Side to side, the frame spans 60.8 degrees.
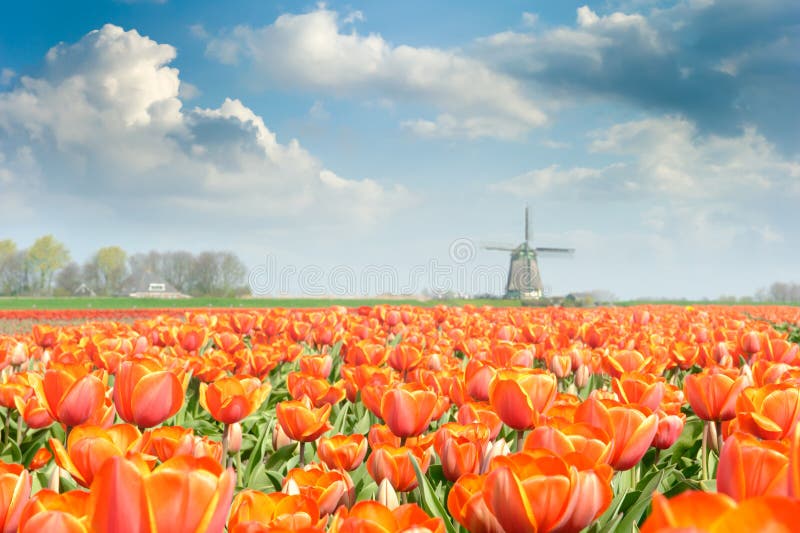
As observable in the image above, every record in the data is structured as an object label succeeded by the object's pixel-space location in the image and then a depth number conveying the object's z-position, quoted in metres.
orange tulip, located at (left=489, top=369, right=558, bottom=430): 2.13
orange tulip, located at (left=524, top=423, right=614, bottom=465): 1.52
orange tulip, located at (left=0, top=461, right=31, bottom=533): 1.31
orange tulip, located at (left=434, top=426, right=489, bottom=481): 1.84
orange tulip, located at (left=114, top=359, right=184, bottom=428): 2.27
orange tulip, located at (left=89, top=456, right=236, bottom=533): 0.94
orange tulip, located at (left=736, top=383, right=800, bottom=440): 2.02
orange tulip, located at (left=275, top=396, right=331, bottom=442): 2.37
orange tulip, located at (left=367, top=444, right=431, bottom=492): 1.85
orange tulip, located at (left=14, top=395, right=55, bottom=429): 2.92
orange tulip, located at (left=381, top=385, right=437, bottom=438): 2.31
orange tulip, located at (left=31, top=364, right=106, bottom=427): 2.36
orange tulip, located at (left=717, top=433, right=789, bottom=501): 1.12
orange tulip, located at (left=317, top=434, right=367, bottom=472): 2.13
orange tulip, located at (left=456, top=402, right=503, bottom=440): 2.26
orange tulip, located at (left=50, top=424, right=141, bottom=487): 1.61
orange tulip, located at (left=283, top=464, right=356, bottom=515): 1.61
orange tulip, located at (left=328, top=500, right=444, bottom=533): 1.06
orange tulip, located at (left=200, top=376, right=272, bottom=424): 2.55
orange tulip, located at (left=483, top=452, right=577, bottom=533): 1.21
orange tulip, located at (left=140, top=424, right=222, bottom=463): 1.85
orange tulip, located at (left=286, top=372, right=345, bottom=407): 2.99
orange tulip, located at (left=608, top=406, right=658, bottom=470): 1.80
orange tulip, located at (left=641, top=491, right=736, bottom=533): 0.76
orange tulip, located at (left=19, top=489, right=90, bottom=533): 1.01
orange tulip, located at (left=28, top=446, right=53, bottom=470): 2.89
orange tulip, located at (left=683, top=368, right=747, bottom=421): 2.44
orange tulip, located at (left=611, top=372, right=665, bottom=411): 2.30
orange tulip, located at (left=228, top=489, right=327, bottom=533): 1.20
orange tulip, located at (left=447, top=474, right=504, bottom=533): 1.26
